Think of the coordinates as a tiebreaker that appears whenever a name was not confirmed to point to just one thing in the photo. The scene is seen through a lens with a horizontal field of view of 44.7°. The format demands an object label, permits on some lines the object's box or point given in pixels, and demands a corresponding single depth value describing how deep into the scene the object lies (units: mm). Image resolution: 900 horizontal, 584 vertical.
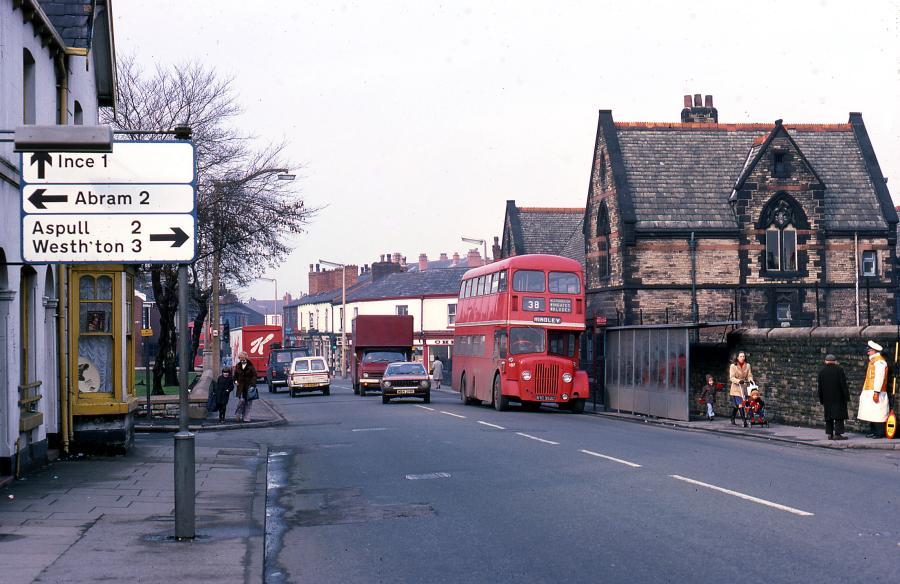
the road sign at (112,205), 10141
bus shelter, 29375
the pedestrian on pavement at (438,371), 63875
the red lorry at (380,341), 49906
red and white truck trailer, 72188
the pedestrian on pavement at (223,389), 29578
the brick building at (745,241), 44344
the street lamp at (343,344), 82750
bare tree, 34125
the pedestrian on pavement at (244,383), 29266
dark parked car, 64125
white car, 52031
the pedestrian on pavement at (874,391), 21016
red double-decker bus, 33562
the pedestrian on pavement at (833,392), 21281
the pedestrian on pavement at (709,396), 29328
